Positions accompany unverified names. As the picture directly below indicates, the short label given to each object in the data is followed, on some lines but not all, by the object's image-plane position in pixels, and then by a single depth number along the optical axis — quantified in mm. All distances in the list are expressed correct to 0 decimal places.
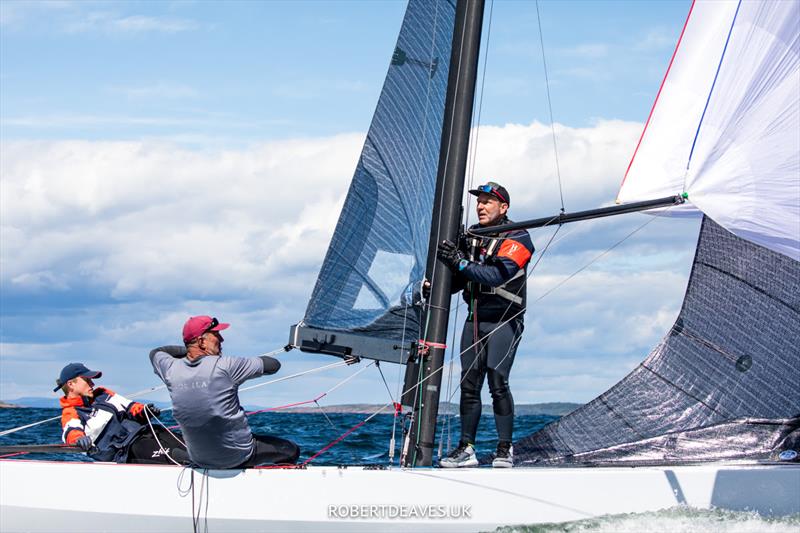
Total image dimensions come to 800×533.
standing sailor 14187
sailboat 12594
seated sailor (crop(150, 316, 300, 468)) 12498
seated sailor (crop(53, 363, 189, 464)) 13859
